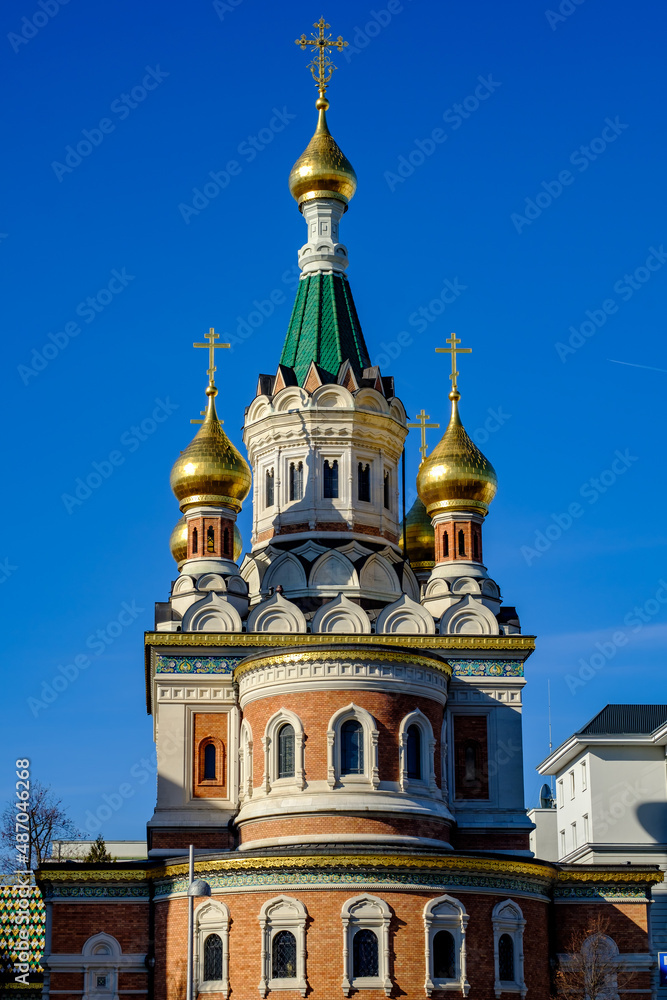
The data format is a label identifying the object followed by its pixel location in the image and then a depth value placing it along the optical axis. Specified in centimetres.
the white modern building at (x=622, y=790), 4288
